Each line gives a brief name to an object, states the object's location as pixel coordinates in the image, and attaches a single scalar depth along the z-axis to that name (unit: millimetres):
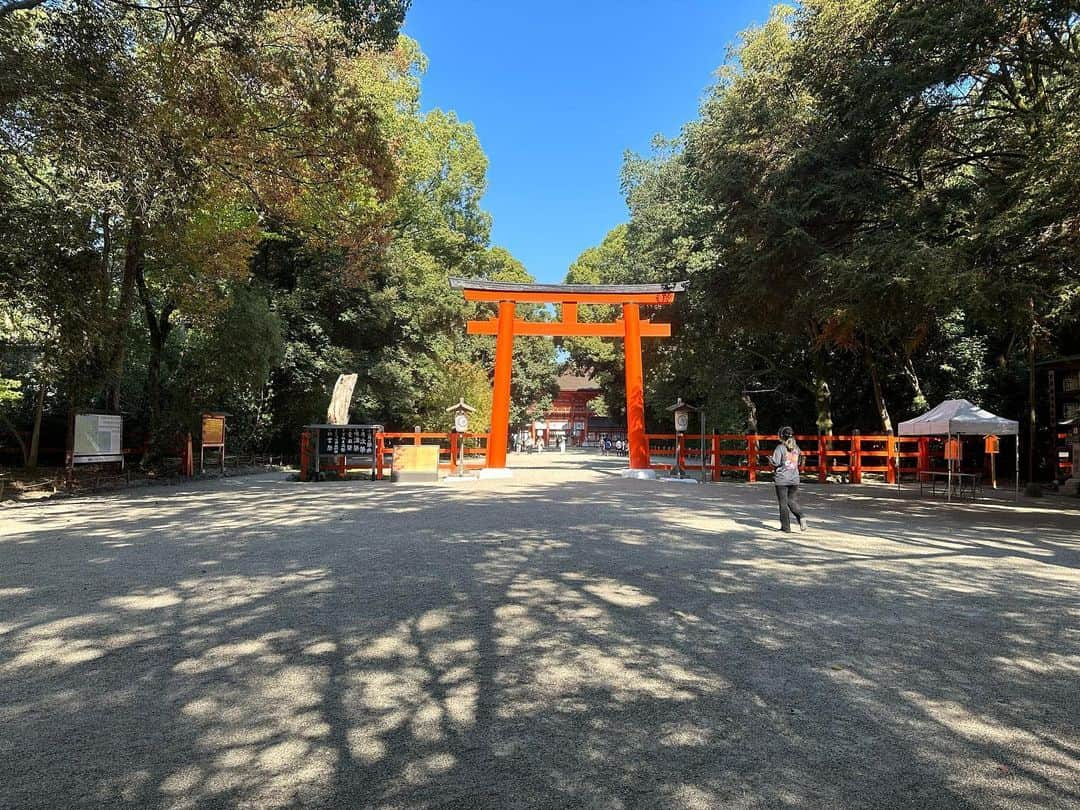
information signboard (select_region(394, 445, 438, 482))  17547
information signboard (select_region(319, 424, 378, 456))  15977
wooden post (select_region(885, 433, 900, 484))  17016
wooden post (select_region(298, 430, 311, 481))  16047
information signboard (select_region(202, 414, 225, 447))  16406
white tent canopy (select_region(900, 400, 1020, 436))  12141
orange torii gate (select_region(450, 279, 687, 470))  18625
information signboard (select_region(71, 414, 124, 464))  12422
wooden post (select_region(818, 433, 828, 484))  17188
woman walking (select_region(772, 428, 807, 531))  7961
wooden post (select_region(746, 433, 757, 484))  17312
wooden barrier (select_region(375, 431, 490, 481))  16859
